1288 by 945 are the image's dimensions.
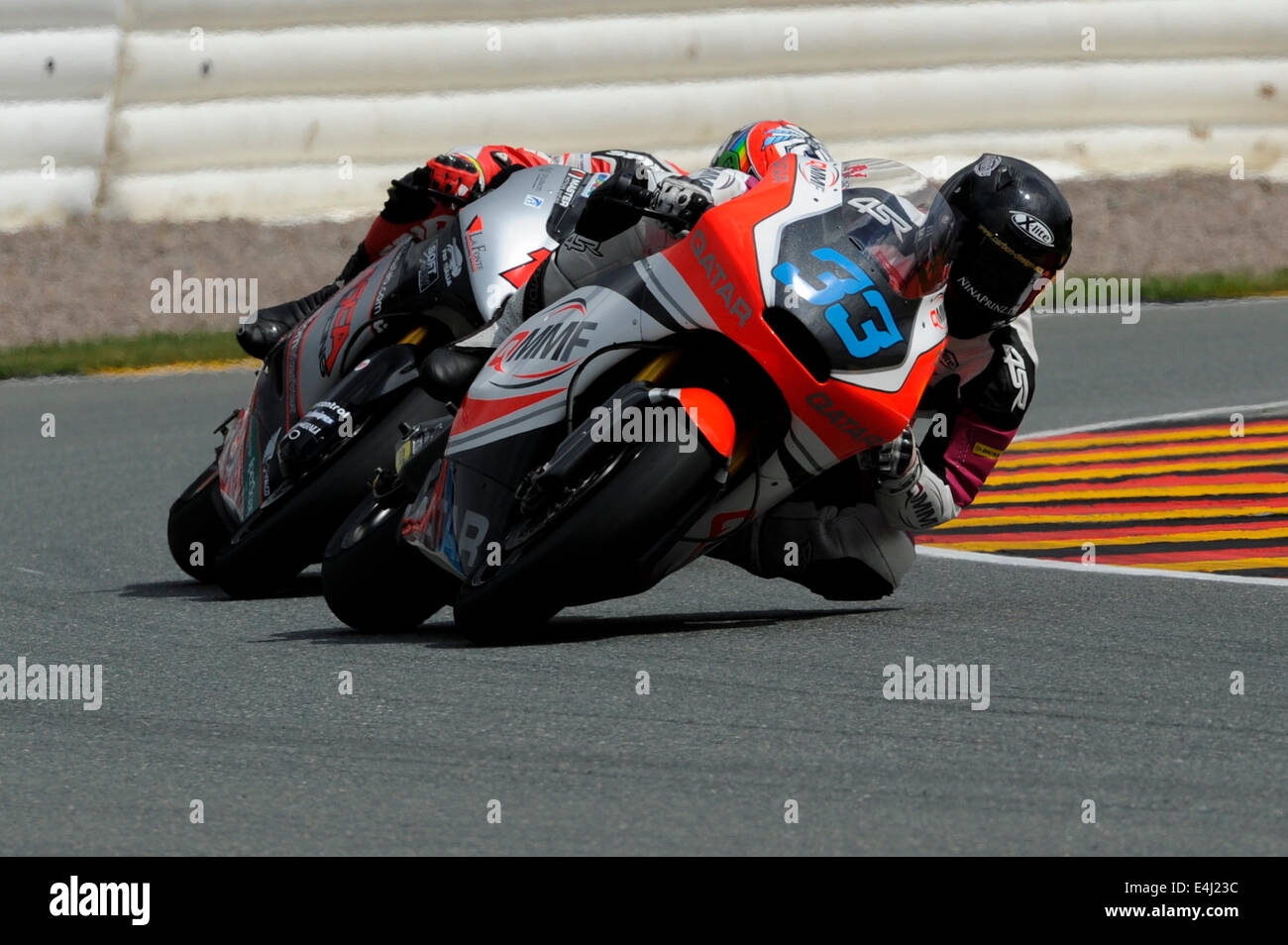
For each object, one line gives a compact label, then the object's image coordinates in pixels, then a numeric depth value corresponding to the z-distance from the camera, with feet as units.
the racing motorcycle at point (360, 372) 42.34
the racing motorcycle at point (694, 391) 34.09
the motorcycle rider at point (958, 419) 37.78
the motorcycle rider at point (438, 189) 45.44
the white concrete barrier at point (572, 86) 93.15
